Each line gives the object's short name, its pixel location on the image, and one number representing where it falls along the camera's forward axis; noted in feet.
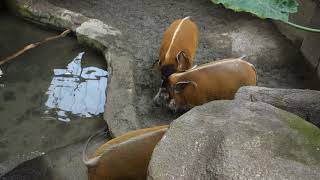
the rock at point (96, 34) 12.07
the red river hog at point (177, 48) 10.19
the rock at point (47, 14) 12.94
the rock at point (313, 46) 10.93
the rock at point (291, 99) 6.23
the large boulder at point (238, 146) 4.45
